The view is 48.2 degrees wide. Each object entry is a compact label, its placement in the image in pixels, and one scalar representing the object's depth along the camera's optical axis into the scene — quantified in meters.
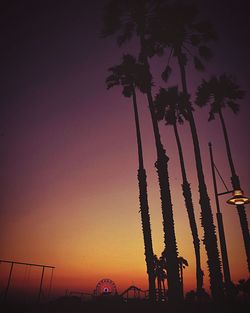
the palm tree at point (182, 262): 47.83
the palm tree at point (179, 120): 27.94
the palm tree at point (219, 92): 26.97
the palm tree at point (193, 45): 18.31
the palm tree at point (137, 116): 20.00
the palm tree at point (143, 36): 17.89
